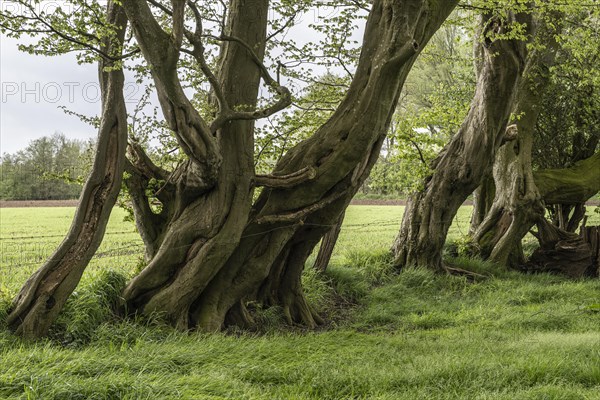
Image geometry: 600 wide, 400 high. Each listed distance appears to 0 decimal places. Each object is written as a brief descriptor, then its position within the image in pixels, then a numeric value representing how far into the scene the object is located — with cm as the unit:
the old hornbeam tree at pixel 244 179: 674
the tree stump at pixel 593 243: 1317
